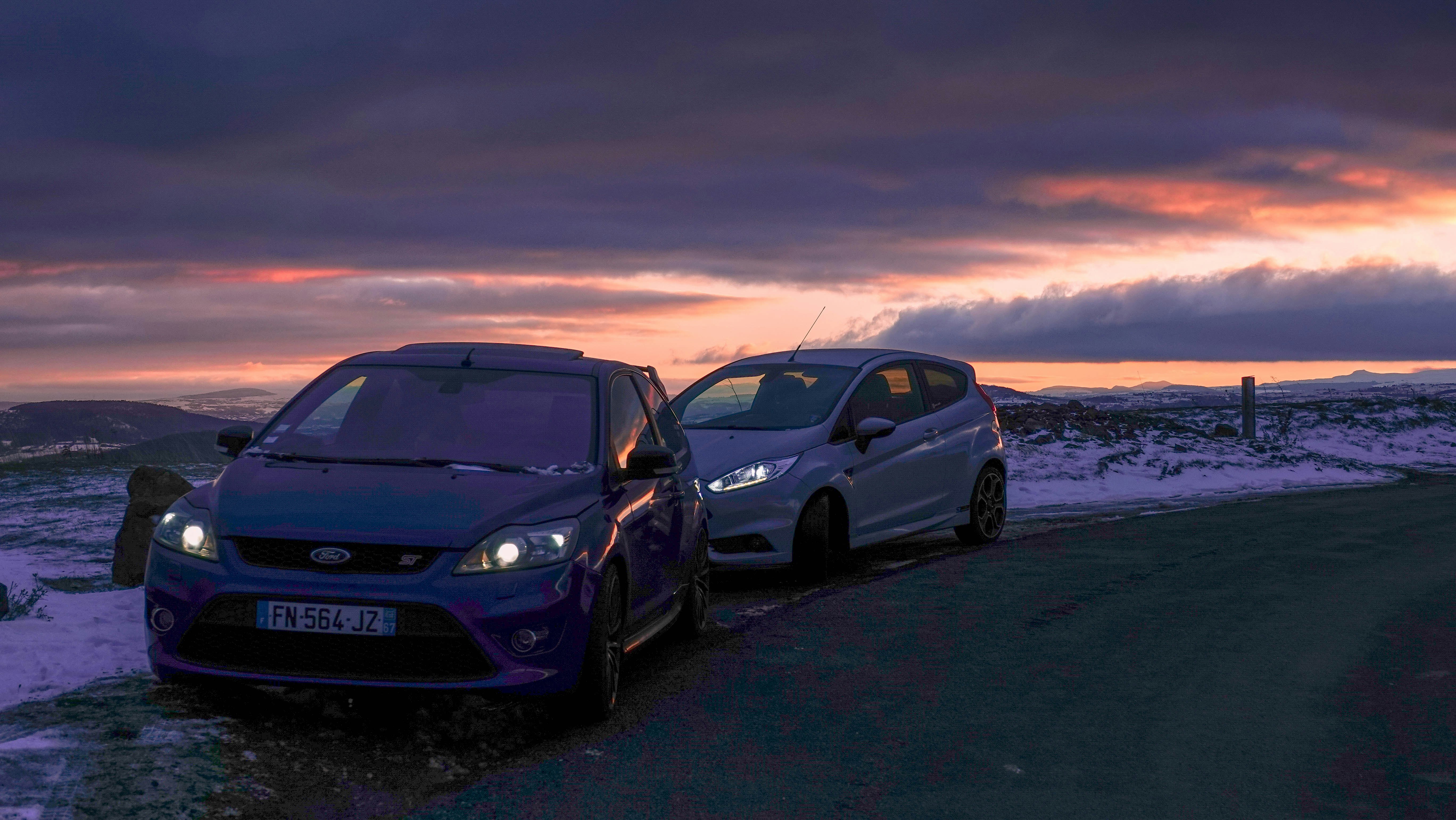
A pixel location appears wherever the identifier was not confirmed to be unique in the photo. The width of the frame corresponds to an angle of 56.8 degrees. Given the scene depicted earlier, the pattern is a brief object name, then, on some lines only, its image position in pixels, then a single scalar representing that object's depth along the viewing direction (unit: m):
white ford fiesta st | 10.12
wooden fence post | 27.78
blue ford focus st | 5.34
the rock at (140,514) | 12.50
